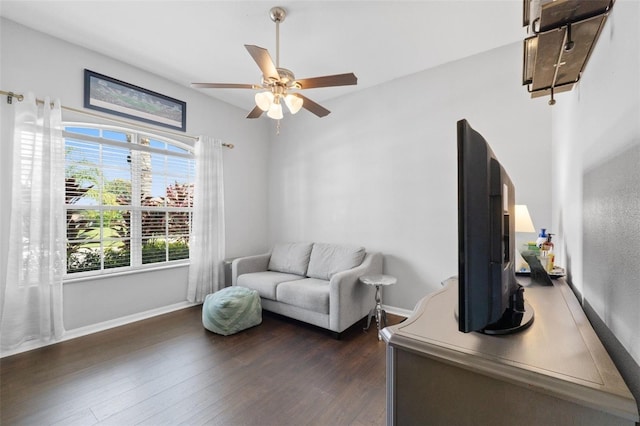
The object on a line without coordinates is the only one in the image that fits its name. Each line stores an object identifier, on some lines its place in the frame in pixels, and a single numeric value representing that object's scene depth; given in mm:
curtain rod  2324
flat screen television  692
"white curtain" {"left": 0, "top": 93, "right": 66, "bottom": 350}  2295
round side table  2760
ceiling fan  2049
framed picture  2809
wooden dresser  562
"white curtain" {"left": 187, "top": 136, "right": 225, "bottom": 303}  3553
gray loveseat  2697
